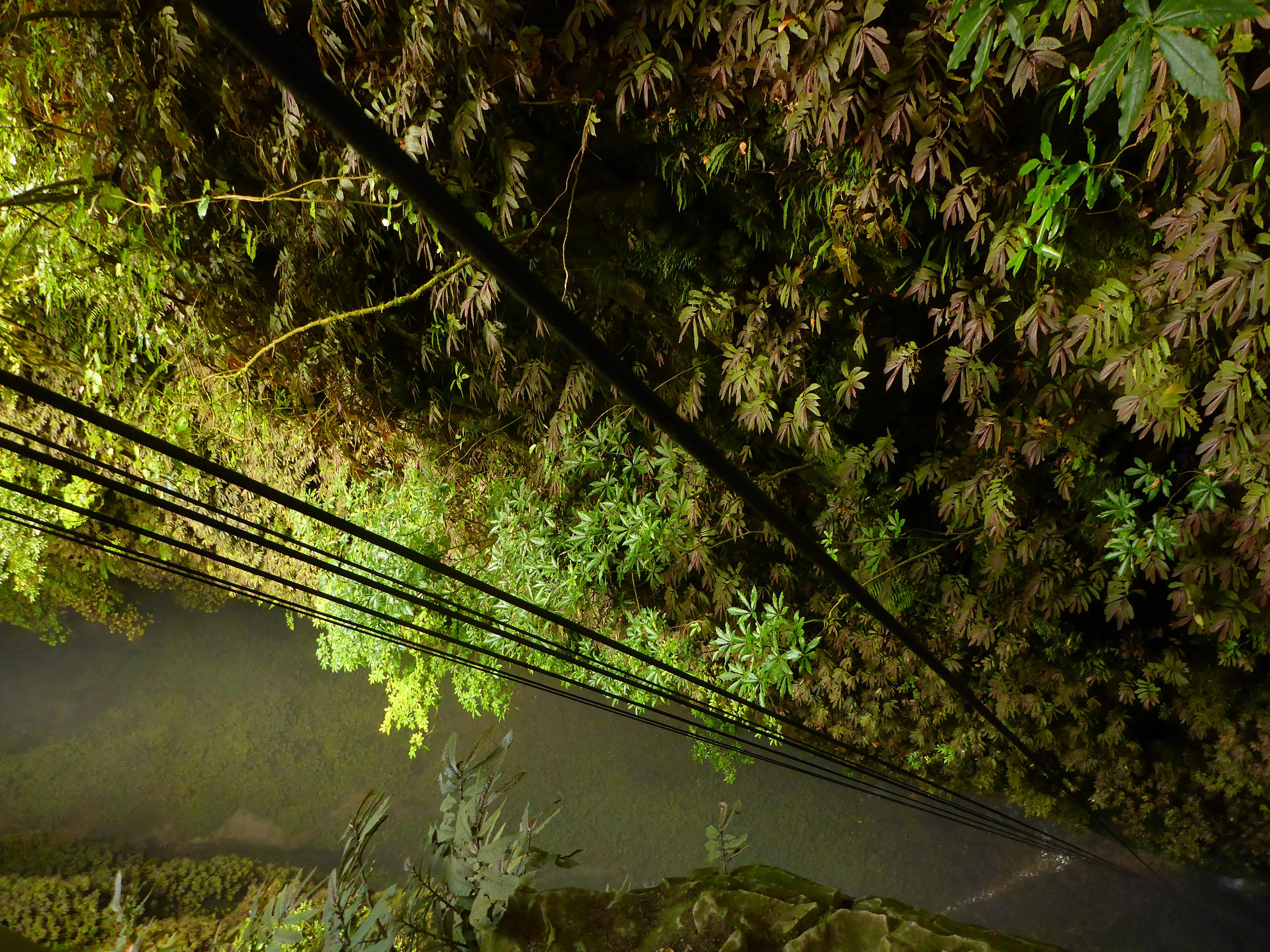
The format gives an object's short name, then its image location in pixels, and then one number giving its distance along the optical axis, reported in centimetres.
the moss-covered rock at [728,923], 119
